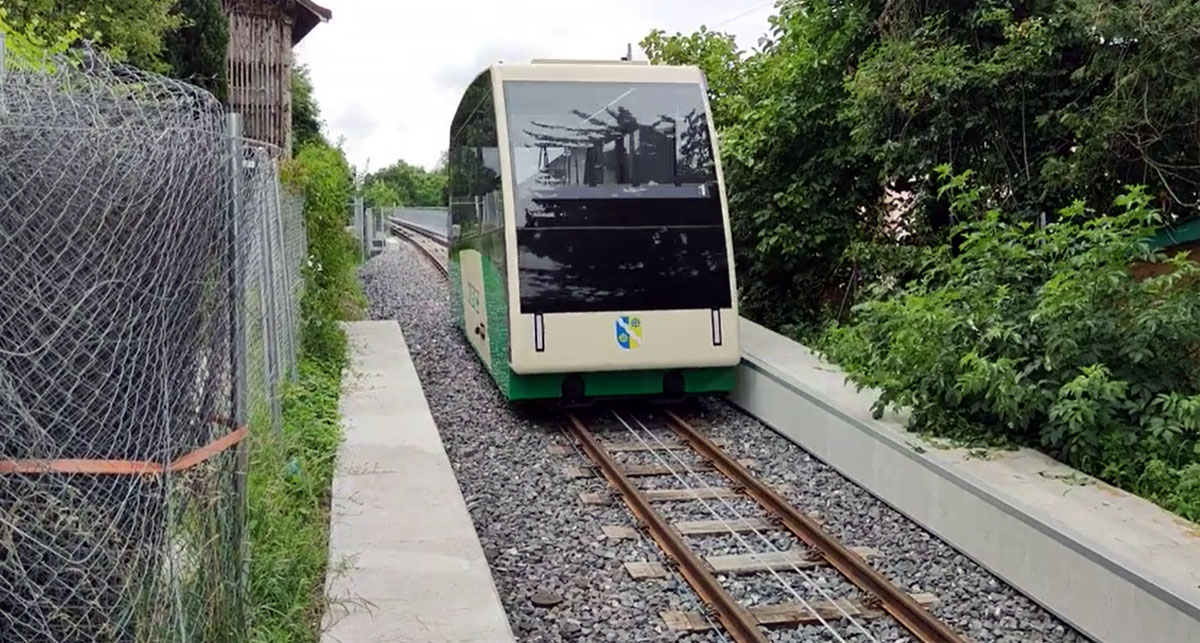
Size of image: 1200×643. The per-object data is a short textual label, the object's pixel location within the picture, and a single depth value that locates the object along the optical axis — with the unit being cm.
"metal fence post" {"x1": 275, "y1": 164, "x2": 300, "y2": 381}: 884
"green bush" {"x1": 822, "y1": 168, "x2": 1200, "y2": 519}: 619
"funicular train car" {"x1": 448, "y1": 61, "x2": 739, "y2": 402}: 889
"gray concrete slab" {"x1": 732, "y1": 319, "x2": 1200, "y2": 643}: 465
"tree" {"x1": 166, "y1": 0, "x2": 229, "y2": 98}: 1886
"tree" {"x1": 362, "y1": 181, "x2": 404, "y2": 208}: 3800
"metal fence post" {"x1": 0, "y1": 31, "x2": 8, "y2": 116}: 286
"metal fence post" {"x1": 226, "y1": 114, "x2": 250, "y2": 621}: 333
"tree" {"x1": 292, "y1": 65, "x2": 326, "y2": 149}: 3447
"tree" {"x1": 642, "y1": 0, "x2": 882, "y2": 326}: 1194
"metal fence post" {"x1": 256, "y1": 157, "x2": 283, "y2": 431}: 695
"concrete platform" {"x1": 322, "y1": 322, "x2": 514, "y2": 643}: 439
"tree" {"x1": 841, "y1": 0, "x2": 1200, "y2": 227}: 788
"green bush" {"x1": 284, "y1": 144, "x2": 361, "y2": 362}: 1098
